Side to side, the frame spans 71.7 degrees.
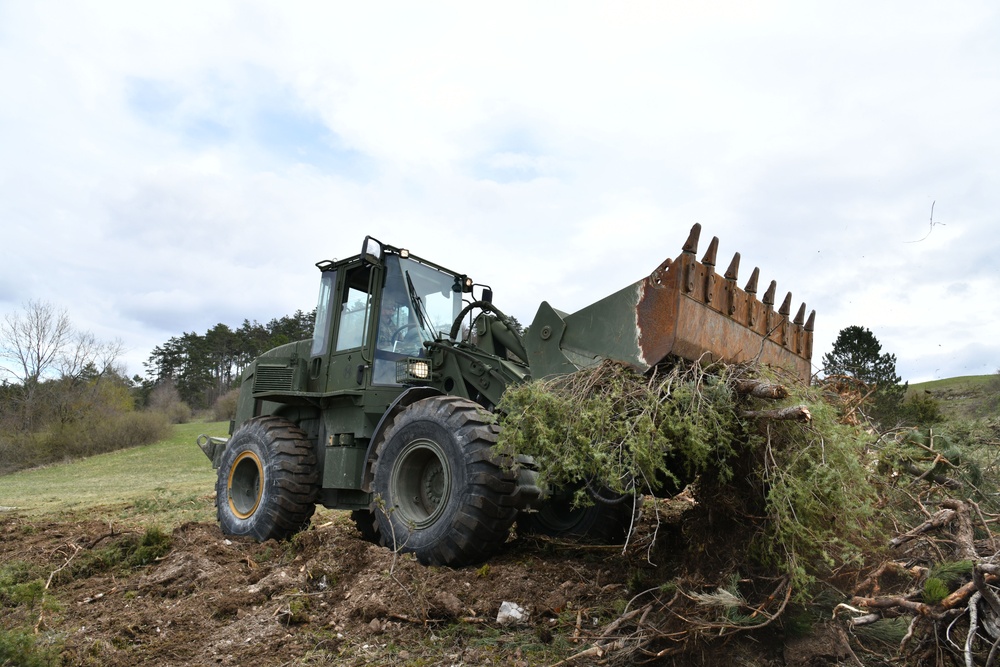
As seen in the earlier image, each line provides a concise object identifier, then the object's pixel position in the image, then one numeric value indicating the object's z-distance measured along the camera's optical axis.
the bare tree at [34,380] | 39.22
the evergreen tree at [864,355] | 23.19
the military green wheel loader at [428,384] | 4.68
